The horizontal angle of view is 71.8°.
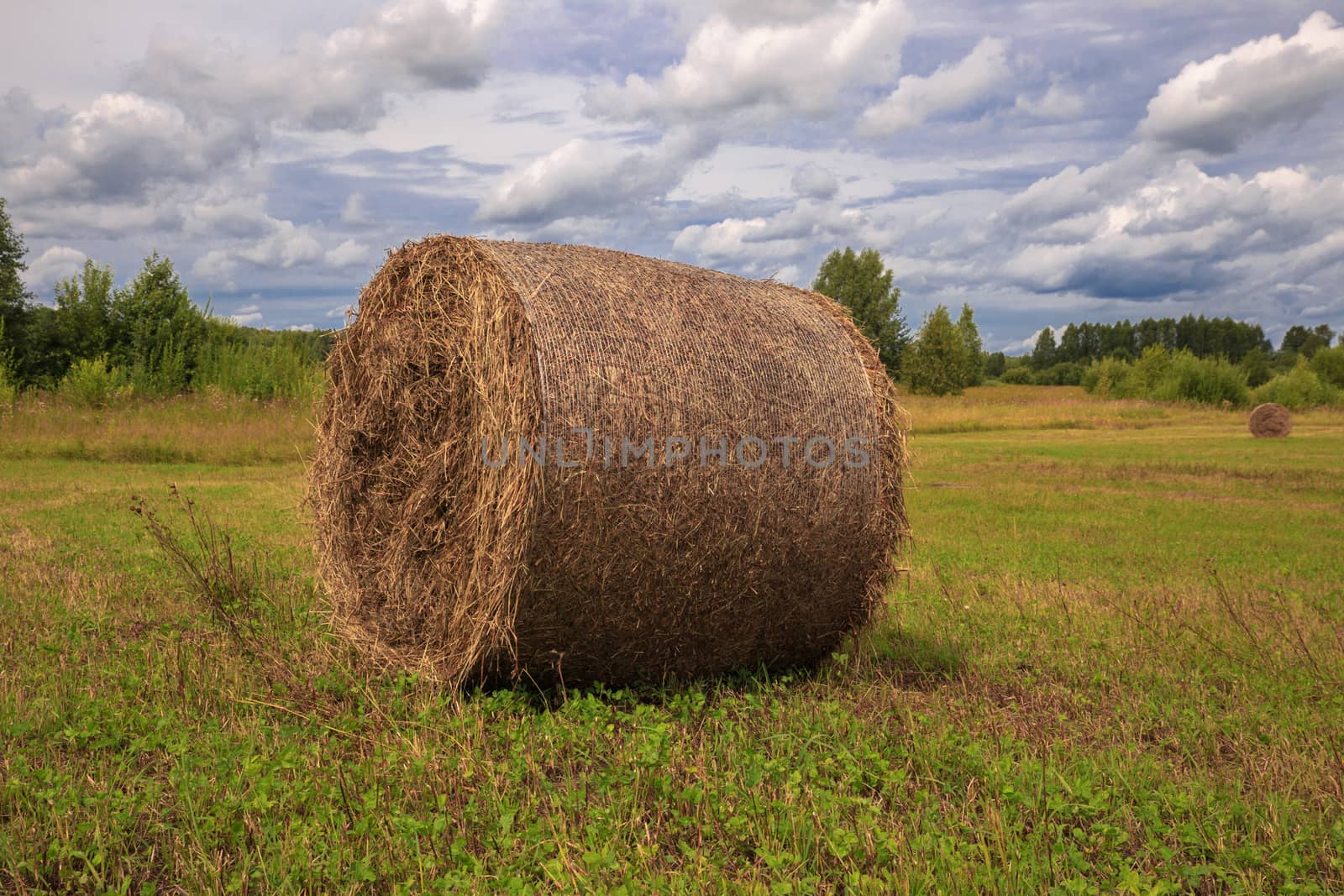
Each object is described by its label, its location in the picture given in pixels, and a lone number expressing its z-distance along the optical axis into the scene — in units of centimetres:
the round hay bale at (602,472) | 509
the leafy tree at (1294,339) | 13125
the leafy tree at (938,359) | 7025
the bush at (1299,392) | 6088
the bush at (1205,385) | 5928
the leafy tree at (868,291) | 7169
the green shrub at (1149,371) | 6844
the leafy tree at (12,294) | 4369
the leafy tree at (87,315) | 4719
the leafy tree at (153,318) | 4303
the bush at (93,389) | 2572
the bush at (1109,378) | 7116
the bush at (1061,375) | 11756
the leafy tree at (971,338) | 8494
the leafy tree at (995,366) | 12862
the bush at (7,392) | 2451
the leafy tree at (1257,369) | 9631
